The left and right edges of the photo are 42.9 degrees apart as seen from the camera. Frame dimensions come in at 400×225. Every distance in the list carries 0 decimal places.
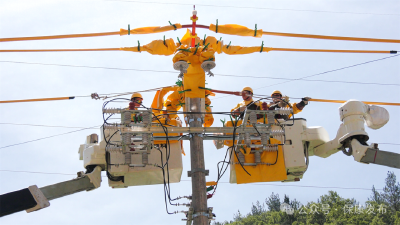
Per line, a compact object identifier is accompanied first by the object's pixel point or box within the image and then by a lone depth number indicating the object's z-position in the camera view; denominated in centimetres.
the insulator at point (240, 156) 1148
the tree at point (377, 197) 3391
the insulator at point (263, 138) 969
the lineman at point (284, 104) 1154
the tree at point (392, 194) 3332
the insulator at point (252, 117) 945
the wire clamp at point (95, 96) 1132
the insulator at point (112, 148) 1018
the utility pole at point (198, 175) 930
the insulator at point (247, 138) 980
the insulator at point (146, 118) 923
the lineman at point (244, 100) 1226
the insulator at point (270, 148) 1153
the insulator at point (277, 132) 984
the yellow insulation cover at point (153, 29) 1115
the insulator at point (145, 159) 1092
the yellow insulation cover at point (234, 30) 1117
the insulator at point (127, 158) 1076
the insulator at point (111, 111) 908
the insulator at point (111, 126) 925
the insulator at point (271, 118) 941
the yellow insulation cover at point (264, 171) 1147
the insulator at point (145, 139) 952
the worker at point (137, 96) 1258
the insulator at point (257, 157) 1144
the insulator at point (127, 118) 912
